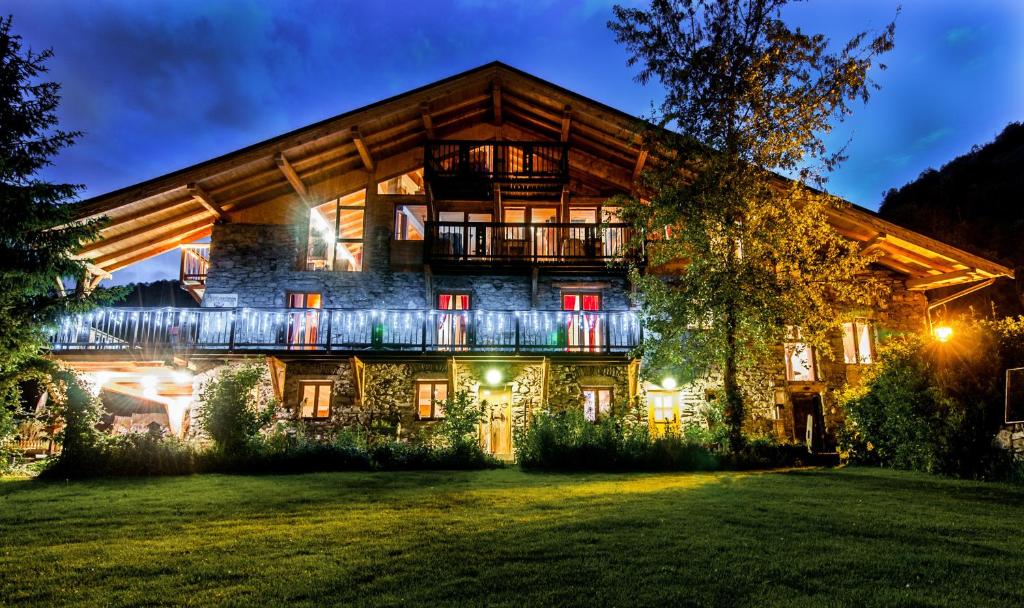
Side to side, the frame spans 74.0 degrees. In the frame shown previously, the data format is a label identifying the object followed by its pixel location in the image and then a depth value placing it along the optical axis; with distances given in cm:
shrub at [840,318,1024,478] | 1177
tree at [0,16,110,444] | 1120
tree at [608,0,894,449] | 1368
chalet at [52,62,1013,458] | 1655
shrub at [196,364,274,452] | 1286
